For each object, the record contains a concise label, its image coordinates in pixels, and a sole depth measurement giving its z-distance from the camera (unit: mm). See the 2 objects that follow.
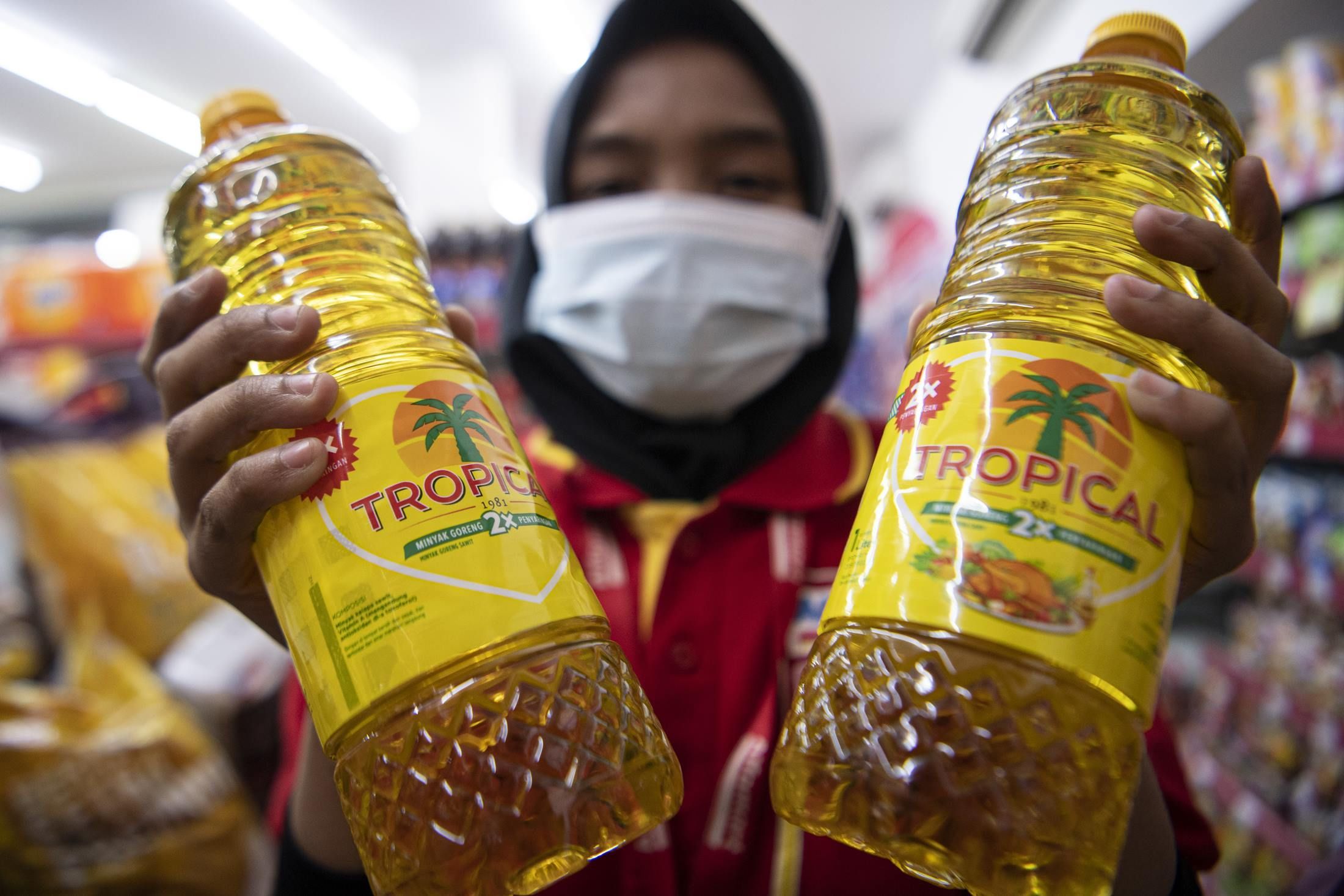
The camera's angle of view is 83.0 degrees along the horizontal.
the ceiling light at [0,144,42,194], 4523
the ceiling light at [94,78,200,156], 5656
